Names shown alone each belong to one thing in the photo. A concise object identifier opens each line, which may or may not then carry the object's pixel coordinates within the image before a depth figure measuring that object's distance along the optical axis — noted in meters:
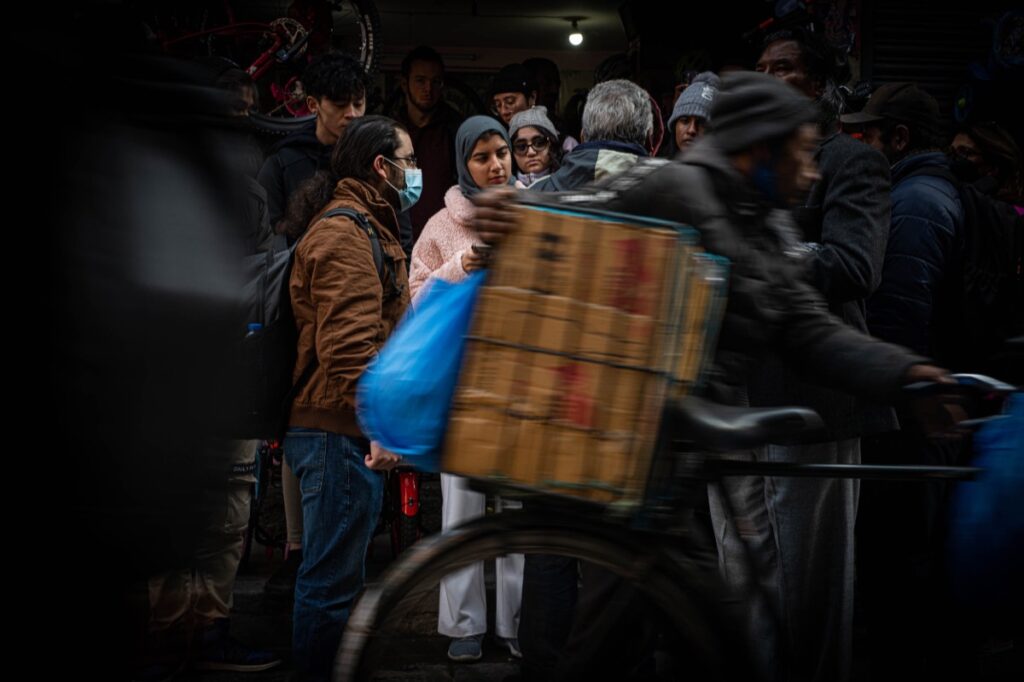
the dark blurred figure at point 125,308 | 1.97
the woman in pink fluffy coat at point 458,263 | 5.04
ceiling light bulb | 11.19
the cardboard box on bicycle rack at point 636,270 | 2.42
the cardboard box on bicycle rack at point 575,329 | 2.43
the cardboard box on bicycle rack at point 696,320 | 2.44
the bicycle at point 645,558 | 2.58
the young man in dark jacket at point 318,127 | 5.76
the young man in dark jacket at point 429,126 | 7.14
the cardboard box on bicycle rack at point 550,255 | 2.44
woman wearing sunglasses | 6.02
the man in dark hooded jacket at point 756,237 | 2.74
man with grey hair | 4.59
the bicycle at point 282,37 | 8.23
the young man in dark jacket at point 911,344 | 4.58
